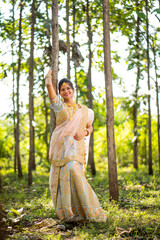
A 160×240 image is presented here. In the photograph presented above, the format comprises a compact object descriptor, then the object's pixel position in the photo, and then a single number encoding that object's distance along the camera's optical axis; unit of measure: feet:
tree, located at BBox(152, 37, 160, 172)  32.37
